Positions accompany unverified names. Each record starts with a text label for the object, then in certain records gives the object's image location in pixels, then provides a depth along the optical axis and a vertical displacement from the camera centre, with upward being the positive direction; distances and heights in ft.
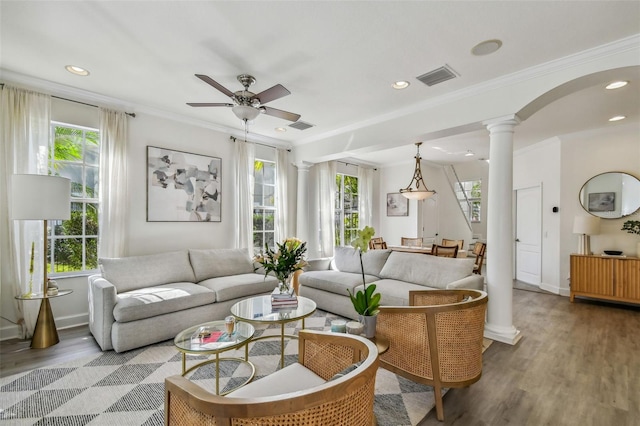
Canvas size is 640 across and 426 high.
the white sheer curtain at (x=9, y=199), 10.08 +0.48
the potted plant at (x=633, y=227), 14.77 -0.73
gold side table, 9.61 -3.82
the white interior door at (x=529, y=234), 18.93 -1.45
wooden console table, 14.29 -3.31
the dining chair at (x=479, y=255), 15.69 -2.31
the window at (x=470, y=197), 27.31 +1.44
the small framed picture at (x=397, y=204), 24.17 +0.72
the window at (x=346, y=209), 22.40 +0.29
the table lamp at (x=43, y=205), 9.11 +0.24
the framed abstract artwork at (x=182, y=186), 13.39 +1.29
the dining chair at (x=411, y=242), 20.27 -2.09
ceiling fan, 8.39 +3.44
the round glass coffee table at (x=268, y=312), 8.32 -3.04
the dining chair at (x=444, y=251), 14.79 -1.99
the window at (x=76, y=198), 11.33 +0.60
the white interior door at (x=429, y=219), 24.22 -0.55
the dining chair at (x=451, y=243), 19.02 -1.99
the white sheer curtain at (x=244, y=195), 15.98 +0.99
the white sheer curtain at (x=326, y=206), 20.56 +0.48
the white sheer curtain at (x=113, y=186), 11.89 +1.09
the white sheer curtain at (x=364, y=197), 23.75 +1.29
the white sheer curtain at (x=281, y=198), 17.93 +0.92
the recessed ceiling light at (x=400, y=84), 10.34 +4.62
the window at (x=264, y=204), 17.34 +0.54
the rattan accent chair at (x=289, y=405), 2.99 -2.11
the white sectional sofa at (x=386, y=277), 11.07 -2.80
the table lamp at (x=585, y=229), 15.44 -0.86
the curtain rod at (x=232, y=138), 16.10 +4.12
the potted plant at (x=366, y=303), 6.78 -2.13
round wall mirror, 15.17 +0.96
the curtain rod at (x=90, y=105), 11.21 +4.40
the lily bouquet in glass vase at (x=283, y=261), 9.54 -1.61
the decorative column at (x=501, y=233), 10.34 -0.74
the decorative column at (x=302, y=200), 18.66 +0.82
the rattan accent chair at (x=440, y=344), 6.32 -2.89
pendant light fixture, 19.29 +1.38
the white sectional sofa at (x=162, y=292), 9.48 -2.99
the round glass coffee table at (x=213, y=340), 7.00 -3.26
